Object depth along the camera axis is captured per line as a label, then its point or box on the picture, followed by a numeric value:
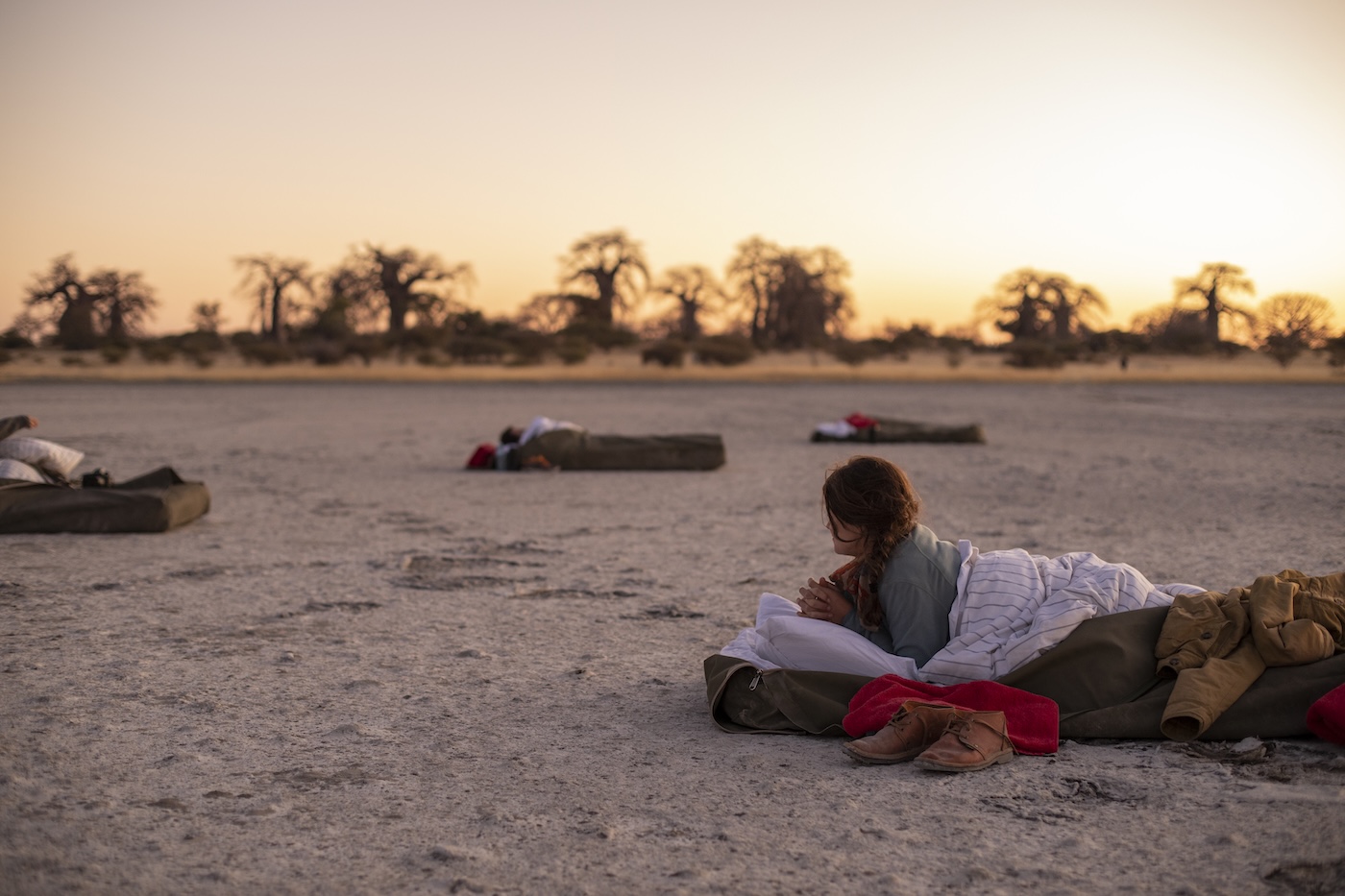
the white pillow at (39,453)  7.80
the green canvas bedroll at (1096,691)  3.18
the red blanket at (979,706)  3.21
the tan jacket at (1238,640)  3.15
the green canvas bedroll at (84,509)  7.00
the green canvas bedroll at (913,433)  13.98
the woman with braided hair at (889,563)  3.43
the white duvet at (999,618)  3.42
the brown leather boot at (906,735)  3.13
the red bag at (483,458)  11.38
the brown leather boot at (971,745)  3.02
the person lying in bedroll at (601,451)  11.00
